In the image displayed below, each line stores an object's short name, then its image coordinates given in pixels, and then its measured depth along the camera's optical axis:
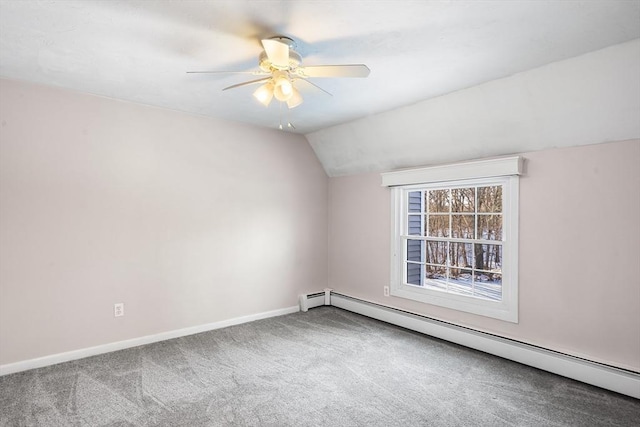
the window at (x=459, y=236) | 3.32
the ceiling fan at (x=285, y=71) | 2.06
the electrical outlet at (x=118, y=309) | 3.42
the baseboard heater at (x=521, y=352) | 2.61
